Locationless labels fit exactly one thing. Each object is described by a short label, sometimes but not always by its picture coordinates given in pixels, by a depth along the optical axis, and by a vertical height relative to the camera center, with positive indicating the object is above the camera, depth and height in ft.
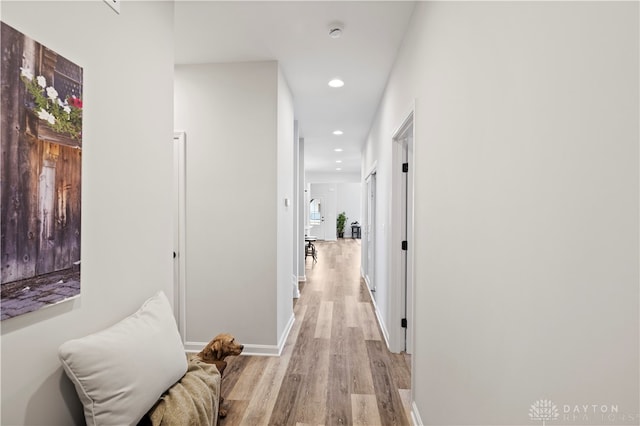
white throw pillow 3.49 -1.76
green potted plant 45.80 -0.60
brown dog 6.67 -2.78
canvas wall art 2.99 +0.44
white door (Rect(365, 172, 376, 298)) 16.47 -0.50
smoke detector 7.77 +4.66
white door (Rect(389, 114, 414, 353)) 9.82 -0.77
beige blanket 4.11 -2.52
